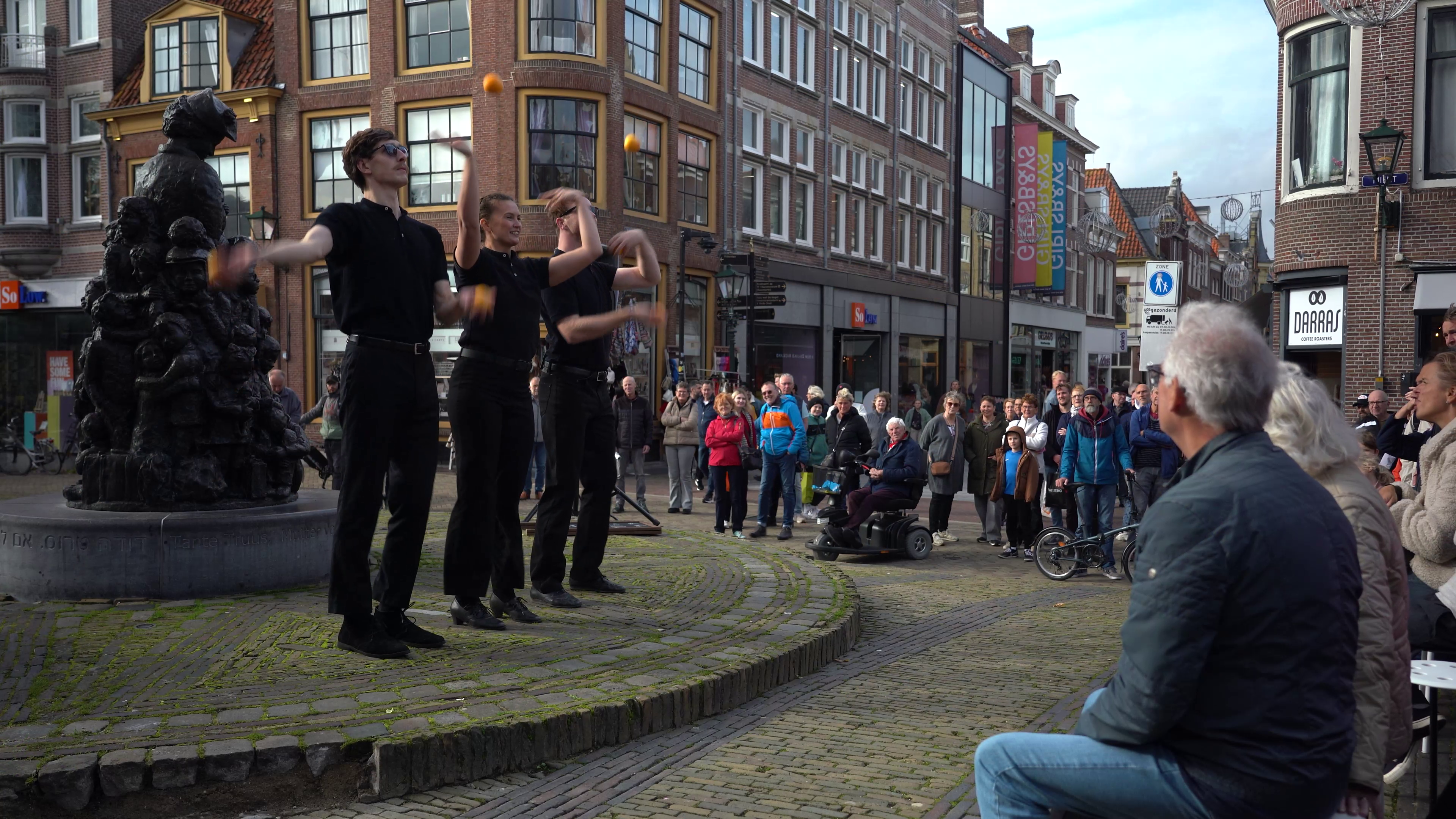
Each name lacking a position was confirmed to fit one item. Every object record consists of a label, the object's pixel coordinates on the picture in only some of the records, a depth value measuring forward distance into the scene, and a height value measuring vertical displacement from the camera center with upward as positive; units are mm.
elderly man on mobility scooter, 11609 -1352
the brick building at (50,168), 30828 +5660
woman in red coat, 13422 -943
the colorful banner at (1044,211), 45500 +6684
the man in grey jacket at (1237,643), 2211 -510
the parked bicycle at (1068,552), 10766 -1623
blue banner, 45625 +6481
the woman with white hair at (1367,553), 2703 -447
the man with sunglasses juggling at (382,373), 4926 +18
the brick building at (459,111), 24609 +6014
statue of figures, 6883 +40
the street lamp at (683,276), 24703 +2225
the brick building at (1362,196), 17734 +2909
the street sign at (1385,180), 17578 +3054
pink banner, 45812 +7181
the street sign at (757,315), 23875 +1328
